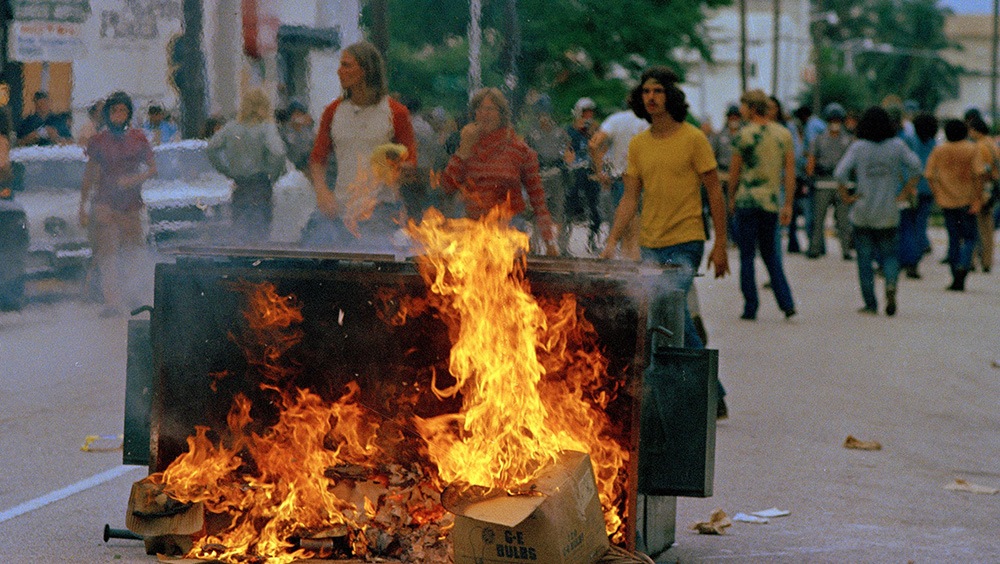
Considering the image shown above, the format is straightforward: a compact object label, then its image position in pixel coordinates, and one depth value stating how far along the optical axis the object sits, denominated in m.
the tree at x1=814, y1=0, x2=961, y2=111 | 114.94
